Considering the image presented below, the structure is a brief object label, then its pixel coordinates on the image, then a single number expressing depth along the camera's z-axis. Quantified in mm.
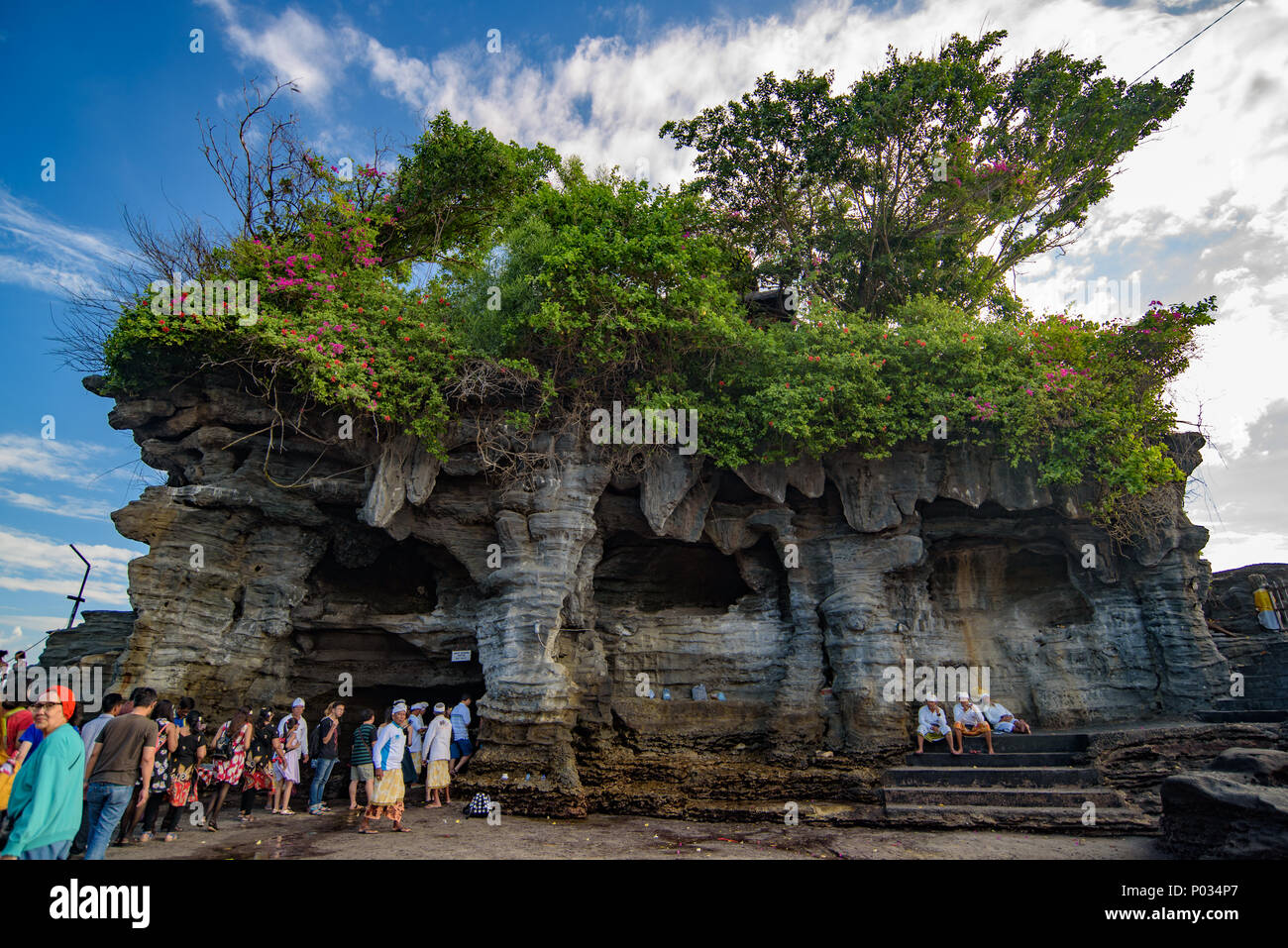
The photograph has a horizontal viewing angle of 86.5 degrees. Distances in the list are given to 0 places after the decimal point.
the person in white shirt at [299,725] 10141
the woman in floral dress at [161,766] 7836
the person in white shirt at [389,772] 8578
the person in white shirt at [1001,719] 11742
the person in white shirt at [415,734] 11445
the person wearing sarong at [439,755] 10680
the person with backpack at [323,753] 9812
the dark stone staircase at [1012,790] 8875
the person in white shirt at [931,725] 11438
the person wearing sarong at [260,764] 9859
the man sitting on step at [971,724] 11161
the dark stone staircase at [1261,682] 12430
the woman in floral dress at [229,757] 9047
